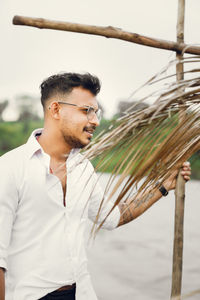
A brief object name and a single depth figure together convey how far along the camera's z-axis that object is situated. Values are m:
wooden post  1.59
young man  1.53
